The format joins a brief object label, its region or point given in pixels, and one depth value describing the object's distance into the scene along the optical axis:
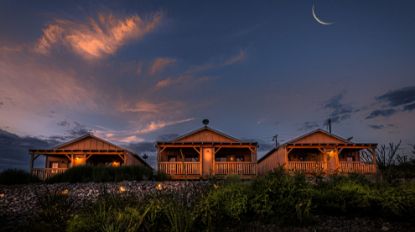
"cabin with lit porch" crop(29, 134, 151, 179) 24.25
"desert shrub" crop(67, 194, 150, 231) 5.50
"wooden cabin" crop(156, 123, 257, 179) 21.59
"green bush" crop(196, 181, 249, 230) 6.21
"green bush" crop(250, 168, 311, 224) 6.33
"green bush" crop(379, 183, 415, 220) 6.18
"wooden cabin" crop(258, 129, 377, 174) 22.58
